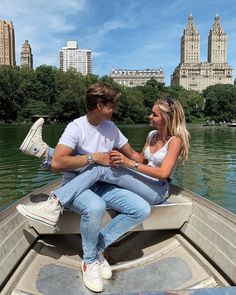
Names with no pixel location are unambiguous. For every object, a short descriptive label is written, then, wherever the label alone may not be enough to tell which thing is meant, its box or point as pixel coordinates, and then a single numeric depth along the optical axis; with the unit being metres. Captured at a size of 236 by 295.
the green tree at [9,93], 40.92
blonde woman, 1.97
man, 1.91
